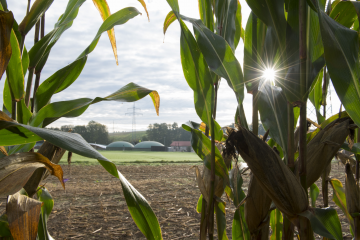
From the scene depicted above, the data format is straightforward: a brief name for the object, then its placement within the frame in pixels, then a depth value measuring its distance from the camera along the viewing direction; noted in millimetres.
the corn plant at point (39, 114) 347
